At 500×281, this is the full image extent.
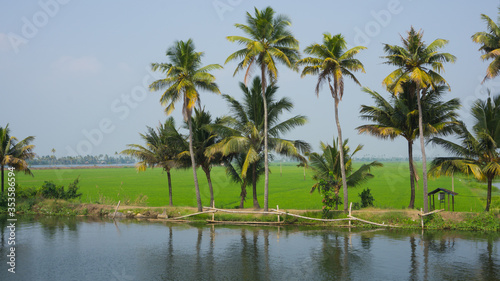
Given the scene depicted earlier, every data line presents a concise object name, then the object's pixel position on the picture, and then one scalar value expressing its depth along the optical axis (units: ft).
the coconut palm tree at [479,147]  67.62
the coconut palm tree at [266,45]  71.36
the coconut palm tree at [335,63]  69.72
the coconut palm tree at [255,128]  79.41
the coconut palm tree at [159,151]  89.70
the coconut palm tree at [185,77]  76.95
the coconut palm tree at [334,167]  80.79
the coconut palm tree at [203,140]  87.45
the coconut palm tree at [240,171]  86.89
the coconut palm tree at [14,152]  92.58
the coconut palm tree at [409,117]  72.59
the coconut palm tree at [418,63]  66.64
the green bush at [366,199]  80.43
